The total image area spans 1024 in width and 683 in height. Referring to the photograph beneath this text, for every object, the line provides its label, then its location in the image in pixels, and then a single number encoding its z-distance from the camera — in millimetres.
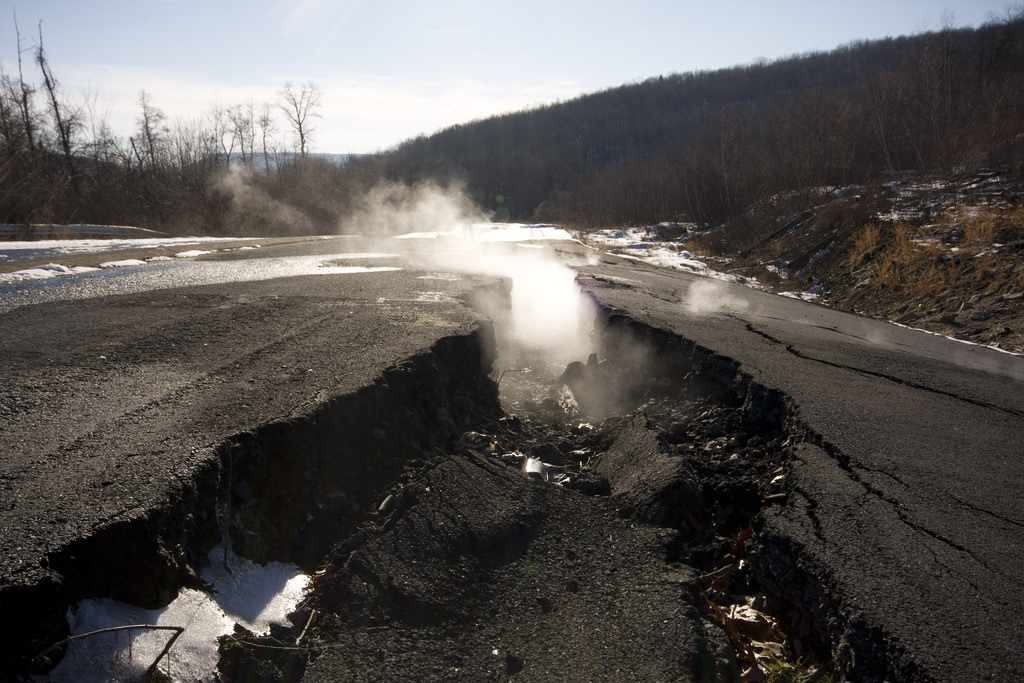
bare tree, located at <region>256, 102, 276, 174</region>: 62888
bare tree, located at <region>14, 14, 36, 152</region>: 26688
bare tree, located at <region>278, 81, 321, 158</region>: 58000
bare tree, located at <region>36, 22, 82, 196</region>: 28656
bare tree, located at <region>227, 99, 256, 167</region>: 58631
